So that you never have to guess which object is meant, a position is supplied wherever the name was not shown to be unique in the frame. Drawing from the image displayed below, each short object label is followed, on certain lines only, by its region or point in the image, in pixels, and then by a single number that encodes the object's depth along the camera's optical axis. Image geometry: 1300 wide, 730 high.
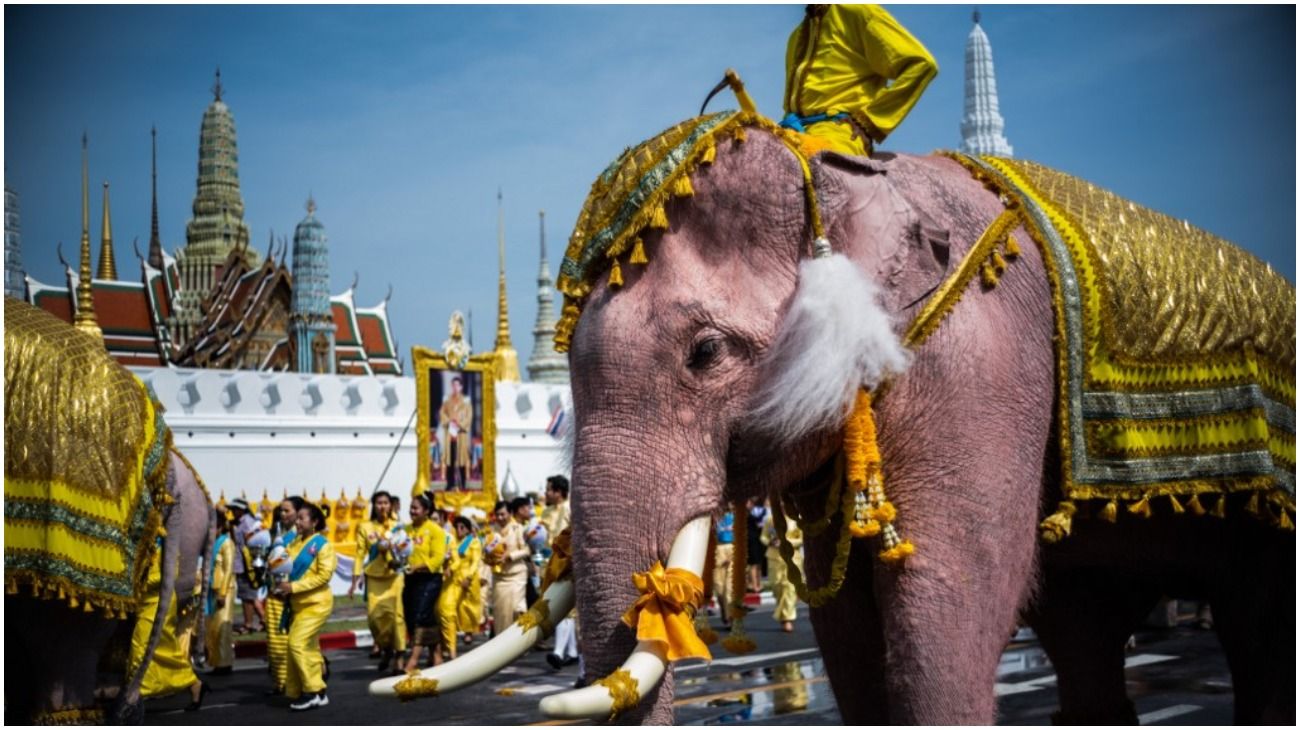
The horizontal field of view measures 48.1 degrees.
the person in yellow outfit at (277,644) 11.19
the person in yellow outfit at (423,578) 12.64
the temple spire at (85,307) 17.88
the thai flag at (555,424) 25.22
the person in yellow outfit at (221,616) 12.90
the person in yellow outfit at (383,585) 12.70
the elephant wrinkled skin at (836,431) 3.17
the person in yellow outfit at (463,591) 12.86
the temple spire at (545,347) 46.66
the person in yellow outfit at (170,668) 9.18
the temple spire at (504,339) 31.47
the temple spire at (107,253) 37.78
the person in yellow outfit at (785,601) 14.22
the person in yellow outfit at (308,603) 10.39
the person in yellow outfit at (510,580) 13.55
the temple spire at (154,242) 43.50
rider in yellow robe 3.83
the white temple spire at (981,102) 49.31
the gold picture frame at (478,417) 22.89
